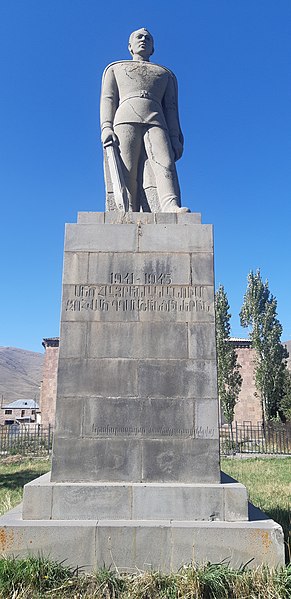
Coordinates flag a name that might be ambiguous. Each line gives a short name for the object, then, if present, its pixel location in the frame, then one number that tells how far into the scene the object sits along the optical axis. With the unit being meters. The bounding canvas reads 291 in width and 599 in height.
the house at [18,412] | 70.59
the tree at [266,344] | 34.88
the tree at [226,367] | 34.25
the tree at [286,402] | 31.34
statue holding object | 6.85
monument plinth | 4.48
